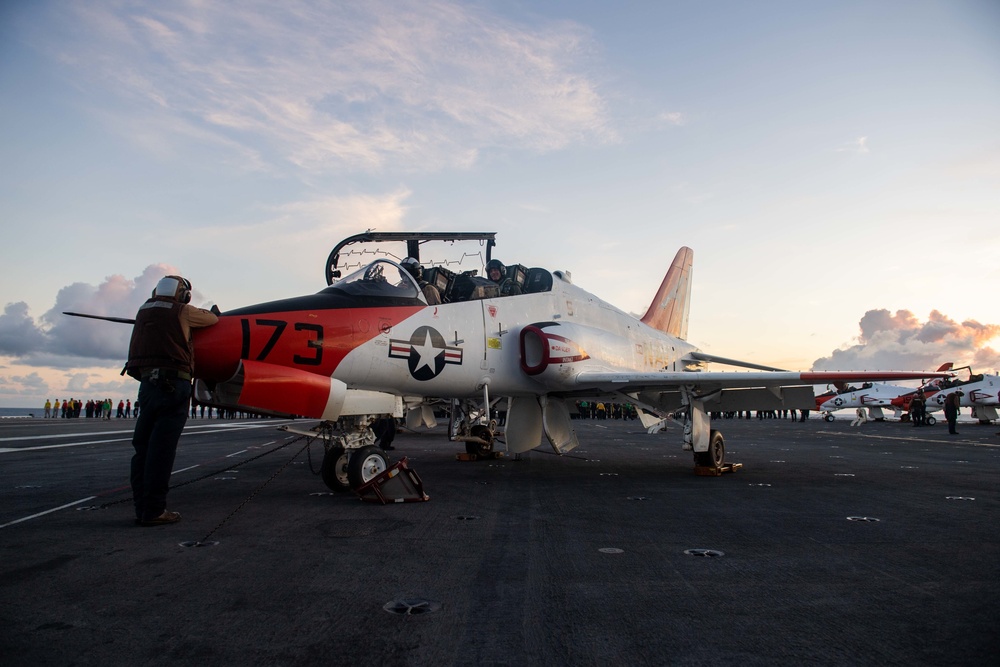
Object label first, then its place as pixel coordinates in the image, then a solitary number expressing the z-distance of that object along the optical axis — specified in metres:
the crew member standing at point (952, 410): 26.09
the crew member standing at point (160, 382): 5.47
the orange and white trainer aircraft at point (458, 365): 6.35
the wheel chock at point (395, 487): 6.53
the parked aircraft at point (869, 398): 45.16
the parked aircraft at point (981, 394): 35.28
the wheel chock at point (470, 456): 12.58
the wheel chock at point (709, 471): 9.74
